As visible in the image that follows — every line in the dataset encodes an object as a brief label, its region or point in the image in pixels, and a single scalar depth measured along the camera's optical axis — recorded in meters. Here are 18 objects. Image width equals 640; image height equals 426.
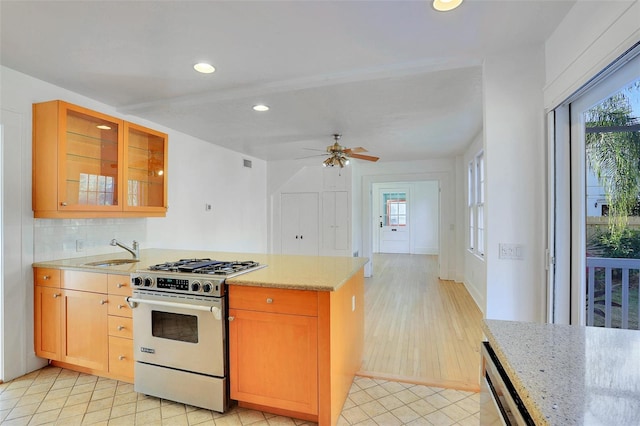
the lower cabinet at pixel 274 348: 1.84
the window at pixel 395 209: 10.16
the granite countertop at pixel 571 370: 0.65
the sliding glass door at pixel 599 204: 1.51
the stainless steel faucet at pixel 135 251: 2.79
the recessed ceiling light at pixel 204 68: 2.27
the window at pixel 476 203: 4.47
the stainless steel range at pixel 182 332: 1.99
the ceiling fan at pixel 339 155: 3.88
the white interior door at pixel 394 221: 10.10
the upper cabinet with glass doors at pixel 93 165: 2.44
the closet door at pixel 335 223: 6.07
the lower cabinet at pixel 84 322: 2.29
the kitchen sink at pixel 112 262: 2.67
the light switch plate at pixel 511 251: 2.05
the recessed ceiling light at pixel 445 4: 1.59
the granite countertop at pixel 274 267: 1.87
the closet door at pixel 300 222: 6.26
